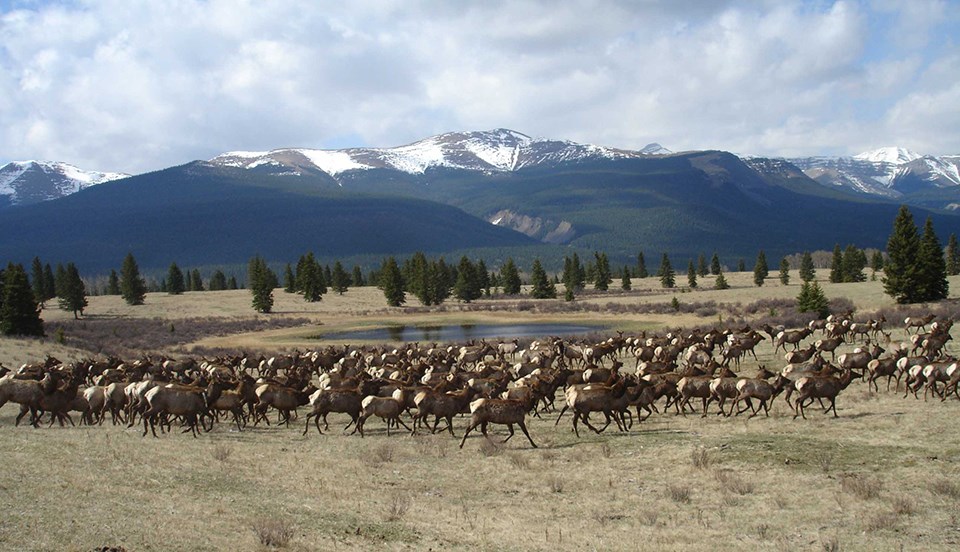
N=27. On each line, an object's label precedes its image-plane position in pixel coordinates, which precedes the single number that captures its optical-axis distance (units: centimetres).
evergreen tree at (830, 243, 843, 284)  10477
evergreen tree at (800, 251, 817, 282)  11238
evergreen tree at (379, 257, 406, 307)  10306
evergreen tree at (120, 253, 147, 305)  10038
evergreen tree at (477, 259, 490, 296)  12229
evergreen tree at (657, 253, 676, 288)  12700
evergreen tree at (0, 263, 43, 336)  5272
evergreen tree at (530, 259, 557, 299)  11250
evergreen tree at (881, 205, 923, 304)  5700
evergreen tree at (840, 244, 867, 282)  10169
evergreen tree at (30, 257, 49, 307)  10292
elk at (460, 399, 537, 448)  1830
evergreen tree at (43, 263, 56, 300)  11272
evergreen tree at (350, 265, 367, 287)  15173
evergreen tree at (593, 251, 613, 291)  12731
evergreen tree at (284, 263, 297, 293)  11882
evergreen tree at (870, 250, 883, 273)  12019
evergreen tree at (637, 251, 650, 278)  15529
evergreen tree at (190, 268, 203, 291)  14735
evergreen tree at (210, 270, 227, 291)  15311
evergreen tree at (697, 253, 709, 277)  15524
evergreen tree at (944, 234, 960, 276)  10162
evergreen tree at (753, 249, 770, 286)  11962
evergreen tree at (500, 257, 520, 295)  12525
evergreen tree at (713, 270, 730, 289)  10843
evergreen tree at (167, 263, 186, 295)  11850
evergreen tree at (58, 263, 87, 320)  8738
